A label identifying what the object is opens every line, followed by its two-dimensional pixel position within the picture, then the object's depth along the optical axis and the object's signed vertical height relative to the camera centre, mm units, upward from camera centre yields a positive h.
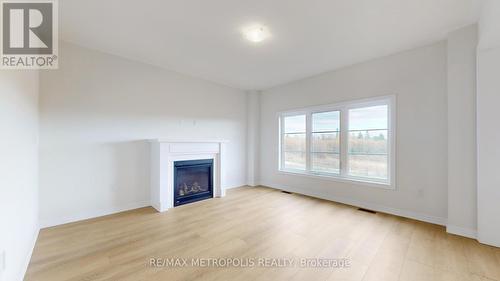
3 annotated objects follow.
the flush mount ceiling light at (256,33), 2665 +1505
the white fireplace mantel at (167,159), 3602 -366
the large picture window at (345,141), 3582 -16
